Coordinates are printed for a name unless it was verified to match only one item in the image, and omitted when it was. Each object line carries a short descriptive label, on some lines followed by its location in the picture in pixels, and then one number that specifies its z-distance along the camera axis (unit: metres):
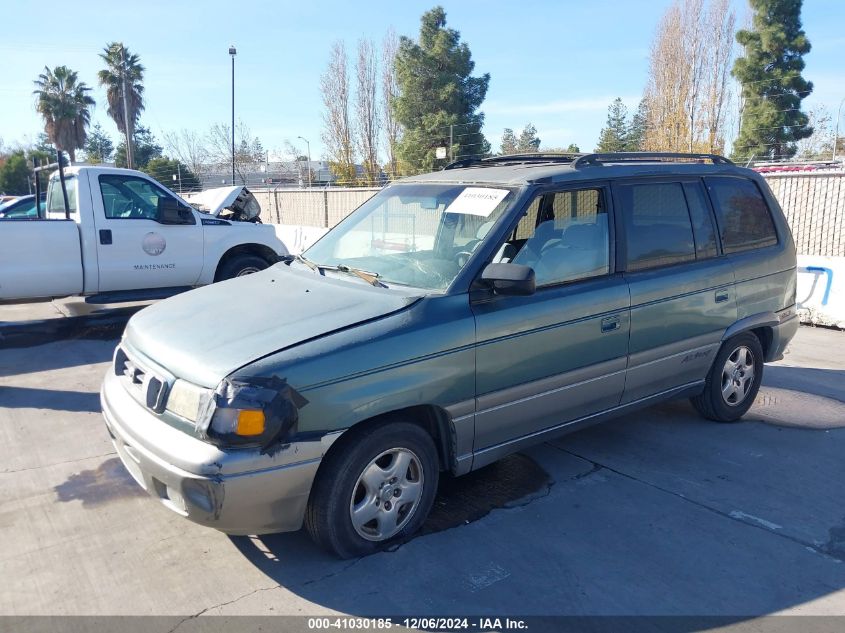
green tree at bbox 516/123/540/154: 67.86
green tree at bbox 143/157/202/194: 39.97
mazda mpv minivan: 3.10
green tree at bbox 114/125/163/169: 54.46
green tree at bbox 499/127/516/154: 69.91
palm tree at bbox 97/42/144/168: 47.47
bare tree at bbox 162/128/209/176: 50.69
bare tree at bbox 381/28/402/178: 39.22
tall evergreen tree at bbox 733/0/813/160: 27.53
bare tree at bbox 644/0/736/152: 32.12
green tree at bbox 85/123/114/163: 83.70
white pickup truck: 8.16
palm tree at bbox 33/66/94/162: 49.00
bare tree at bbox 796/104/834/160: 27.50
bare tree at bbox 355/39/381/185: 39.81
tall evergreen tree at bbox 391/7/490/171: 32.53
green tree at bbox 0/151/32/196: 48.41
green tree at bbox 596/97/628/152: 34.49
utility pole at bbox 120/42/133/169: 47.37
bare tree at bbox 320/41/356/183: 40.03
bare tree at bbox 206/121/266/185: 49.27
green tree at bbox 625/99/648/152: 33.22
